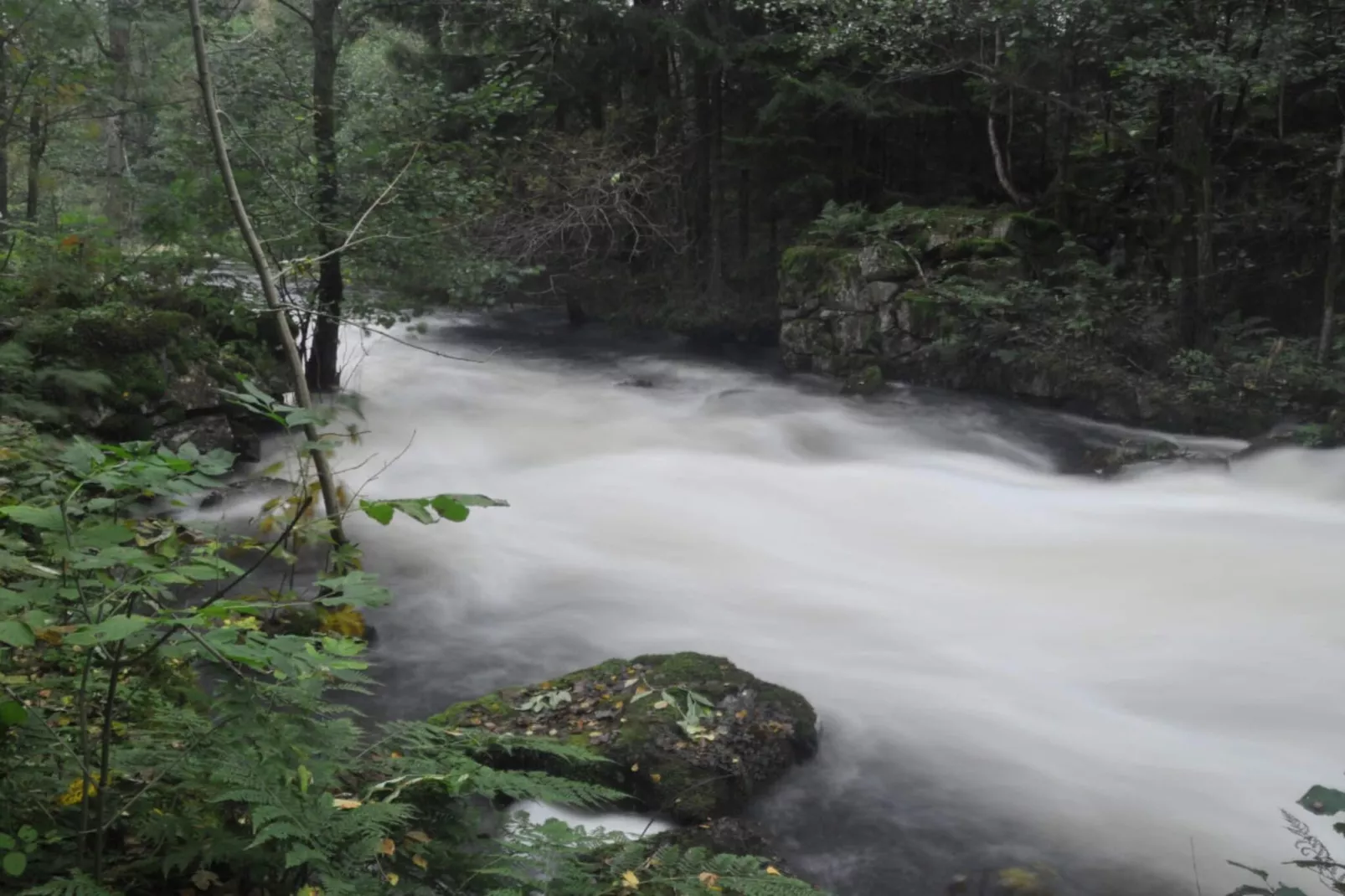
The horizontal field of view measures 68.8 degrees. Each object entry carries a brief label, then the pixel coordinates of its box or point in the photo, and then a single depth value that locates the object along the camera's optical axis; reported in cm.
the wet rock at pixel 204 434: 812
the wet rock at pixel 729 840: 394
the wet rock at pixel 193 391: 838
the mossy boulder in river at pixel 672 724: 432
